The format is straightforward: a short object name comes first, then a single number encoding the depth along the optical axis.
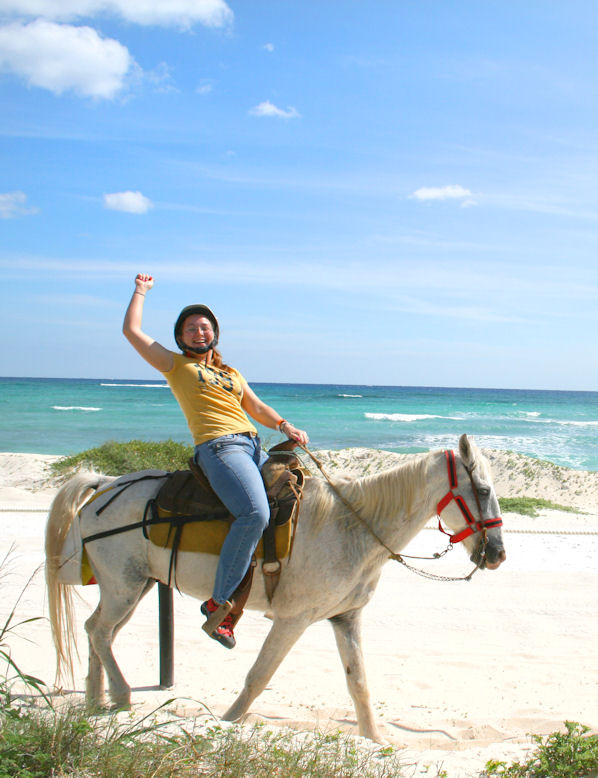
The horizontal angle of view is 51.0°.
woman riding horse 3.44
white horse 3.50
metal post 4.53
